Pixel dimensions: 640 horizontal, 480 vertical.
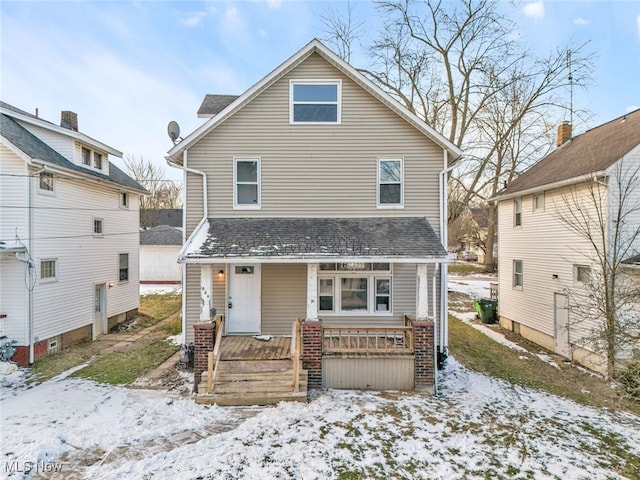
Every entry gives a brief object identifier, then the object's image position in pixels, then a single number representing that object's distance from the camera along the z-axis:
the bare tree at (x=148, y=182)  37.28
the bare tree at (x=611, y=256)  8.50
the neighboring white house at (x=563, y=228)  9.08
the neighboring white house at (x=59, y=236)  9.51
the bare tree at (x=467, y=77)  17.81
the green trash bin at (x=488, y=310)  15.31
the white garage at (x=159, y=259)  24.66
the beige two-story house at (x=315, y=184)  9.02
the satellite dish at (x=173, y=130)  10.06
